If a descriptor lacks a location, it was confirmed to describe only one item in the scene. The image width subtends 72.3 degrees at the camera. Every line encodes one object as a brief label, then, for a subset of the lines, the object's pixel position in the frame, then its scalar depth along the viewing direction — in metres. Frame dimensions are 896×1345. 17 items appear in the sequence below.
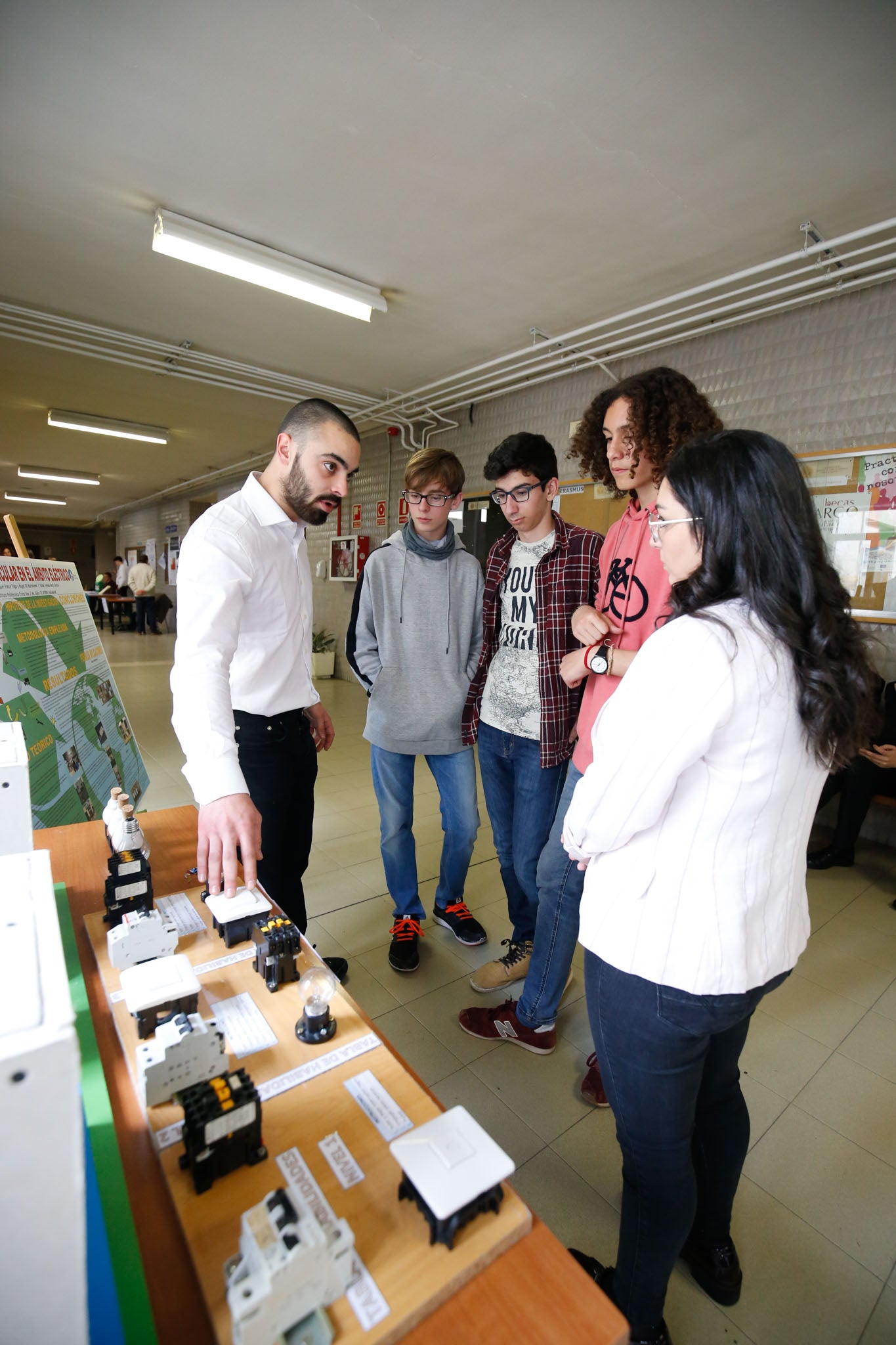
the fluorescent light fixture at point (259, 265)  3.28
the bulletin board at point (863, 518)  3.46
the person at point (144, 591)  13.04
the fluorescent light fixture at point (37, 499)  14.89
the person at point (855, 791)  3.26
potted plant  7.95
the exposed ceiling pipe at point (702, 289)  2.92
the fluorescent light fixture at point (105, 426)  7.43
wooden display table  0.54
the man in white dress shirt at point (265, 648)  1.11
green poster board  2.13
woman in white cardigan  0.78
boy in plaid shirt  1.76
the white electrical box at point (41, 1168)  0.38
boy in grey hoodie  2.06
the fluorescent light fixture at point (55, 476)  11.23
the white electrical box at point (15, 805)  0.95
